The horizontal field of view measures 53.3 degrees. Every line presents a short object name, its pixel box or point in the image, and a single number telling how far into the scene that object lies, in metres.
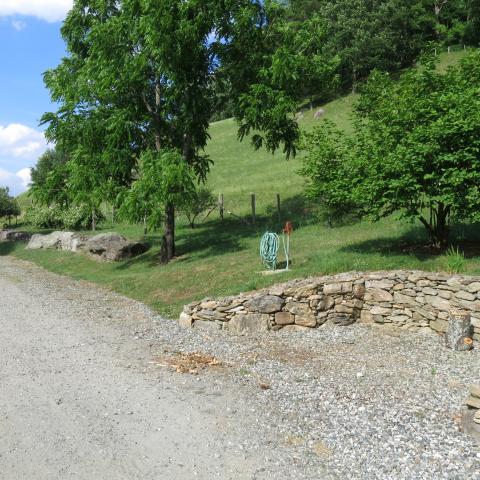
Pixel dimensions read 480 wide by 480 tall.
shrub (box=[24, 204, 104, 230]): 37.06
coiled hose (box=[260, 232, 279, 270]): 14.30
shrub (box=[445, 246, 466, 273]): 11.19
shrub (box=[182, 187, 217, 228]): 29.35
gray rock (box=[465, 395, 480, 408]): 6.51
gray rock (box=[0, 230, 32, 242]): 37.32
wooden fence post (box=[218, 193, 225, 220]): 29.40
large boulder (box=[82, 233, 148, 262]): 24.53
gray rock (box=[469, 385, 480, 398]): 6.50
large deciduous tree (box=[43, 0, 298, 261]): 19.16
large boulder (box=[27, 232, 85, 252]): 29.04
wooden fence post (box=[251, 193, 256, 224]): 25.72
